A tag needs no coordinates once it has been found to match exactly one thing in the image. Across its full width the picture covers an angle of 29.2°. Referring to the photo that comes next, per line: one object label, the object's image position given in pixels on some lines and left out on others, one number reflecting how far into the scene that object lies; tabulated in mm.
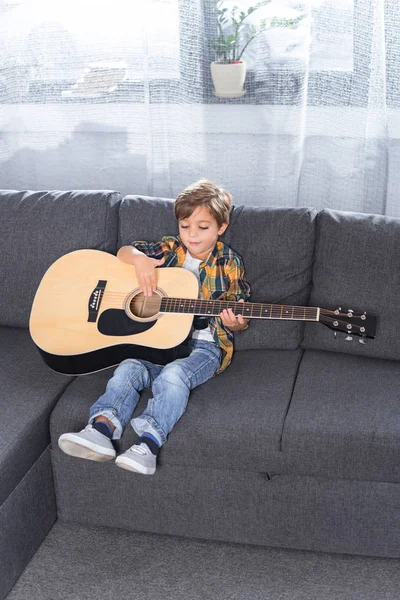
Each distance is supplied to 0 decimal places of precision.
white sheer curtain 2562
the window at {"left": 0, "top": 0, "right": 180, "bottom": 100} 2703
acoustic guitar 2127
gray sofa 2012
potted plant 2588
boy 2012
